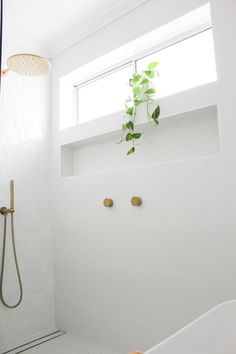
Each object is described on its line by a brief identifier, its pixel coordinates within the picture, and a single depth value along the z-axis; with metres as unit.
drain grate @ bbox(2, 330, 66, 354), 2.27
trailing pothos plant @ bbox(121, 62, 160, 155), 2.20
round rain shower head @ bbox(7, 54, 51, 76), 1.92
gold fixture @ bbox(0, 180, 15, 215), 2.40
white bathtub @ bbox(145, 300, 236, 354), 0.65
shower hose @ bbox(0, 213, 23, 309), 2.33
